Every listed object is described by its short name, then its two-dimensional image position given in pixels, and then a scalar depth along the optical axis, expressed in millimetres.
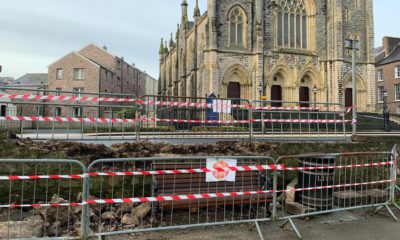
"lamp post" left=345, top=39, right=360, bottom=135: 10012
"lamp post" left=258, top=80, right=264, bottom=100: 24248
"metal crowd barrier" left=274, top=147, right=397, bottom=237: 5875
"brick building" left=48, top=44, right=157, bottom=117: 40250
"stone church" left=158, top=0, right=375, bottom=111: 24672
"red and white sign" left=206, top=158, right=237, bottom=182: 5000
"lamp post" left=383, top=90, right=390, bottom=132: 18189
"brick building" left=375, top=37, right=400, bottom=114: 40438
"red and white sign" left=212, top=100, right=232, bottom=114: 8266
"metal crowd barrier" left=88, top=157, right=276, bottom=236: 5074
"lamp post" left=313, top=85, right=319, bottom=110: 26080
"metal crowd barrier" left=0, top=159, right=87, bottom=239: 4818
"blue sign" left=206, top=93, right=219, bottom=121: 9845
